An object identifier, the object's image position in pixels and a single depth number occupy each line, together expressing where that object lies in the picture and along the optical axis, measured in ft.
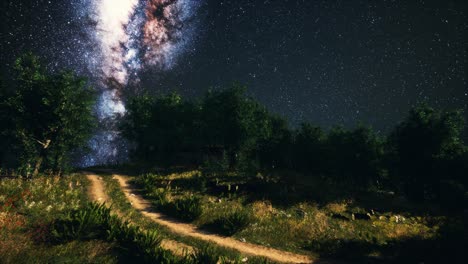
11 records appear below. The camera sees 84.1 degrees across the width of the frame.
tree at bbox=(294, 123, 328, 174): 141.79
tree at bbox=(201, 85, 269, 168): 115.24
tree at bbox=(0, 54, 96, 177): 81.82
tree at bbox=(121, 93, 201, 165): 143.74
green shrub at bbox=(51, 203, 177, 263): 35.09
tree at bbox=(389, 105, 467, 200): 90.68
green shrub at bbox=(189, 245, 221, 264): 34.01
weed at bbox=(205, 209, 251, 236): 50.14
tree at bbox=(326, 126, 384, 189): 123.44
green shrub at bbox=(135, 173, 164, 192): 79.82
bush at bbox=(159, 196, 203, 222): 56.59
